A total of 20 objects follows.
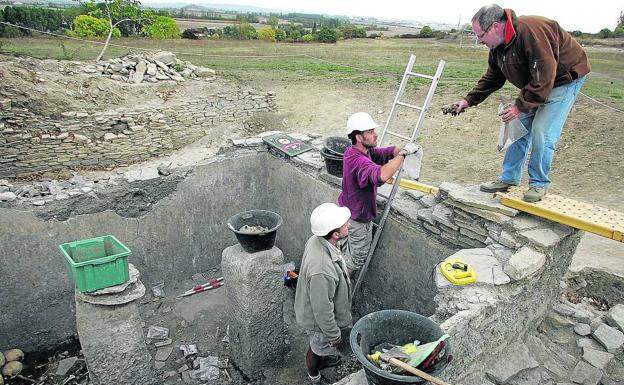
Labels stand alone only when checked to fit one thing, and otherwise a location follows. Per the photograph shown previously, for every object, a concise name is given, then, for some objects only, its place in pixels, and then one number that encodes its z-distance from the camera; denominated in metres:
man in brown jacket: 3.48
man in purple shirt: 3.92
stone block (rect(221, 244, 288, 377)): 4.60
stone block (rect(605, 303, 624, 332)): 4.20
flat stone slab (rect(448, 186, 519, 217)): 3.99
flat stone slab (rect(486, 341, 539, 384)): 3.48
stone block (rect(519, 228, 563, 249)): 3.69
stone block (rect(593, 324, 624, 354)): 3.89
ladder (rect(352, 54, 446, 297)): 4.47
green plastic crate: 3.78
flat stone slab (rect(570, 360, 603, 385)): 3.55
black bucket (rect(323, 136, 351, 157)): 5.95
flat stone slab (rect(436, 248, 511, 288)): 3.45
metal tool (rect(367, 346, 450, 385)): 2.28
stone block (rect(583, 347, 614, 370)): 3.70
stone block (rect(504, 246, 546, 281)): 3.46
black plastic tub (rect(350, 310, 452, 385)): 2.61
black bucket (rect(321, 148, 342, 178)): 5.54
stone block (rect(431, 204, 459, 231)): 4.33
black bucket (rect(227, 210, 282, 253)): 4.50
